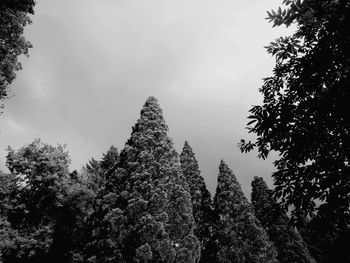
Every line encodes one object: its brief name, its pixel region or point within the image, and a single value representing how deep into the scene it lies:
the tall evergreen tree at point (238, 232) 28.38
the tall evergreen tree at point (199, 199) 32.59
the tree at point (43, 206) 23.95
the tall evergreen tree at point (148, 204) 18.64
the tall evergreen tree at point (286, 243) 34.44
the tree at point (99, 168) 33.78
